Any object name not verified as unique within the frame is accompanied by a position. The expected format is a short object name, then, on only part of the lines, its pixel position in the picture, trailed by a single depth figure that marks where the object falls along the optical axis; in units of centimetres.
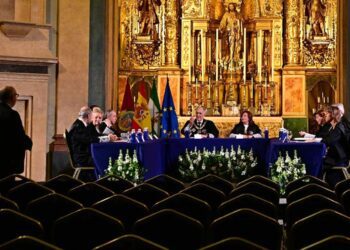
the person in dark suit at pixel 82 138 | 1118
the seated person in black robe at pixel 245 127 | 1307
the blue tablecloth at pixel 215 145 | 1141
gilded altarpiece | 1573
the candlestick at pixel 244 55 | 1589
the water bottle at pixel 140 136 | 1111
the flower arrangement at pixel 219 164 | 1114
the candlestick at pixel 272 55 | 1577
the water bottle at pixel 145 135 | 1134
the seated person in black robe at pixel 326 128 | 1134
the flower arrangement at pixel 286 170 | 1041
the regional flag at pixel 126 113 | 1292
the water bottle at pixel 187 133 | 1233
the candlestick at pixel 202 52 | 1583
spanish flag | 1242
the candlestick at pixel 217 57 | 1583
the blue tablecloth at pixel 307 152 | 1071
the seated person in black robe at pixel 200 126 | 1282
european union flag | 1259
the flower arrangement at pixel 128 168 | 1048
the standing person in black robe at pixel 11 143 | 887
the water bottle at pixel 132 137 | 1099
